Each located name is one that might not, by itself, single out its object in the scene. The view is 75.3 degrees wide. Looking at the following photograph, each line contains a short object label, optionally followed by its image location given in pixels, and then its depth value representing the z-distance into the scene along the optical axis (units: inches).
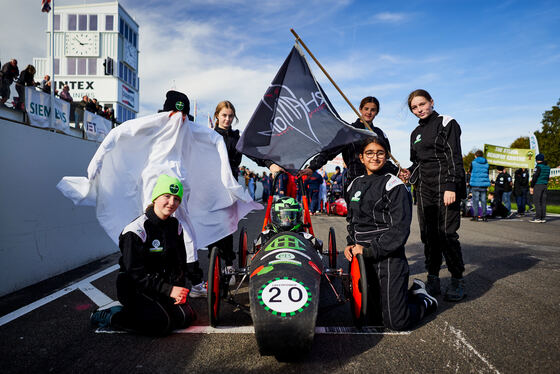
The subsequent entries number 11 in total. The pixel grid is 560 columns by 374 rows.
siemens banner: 239.8
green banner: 716.7
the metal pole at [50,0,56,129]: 244.5
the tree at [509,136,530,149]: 2217.0
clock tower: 1599.4
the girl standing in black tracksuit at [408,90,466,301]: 143.3
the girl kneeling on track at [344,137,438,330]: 113.6
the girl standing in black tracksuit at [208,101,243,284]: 169.6
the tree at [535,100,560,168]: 1494.8
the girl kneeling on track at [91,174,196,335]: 107.0
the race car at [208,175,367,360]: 85.3
